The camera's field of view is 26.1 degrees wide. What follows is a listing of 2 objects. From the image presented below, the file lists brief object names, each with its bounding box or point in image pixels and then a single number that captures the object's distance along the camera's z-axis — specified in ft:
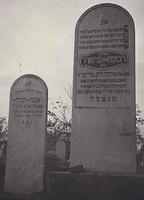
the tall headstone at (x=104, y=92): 12.06
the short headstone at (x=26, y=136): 19.79
